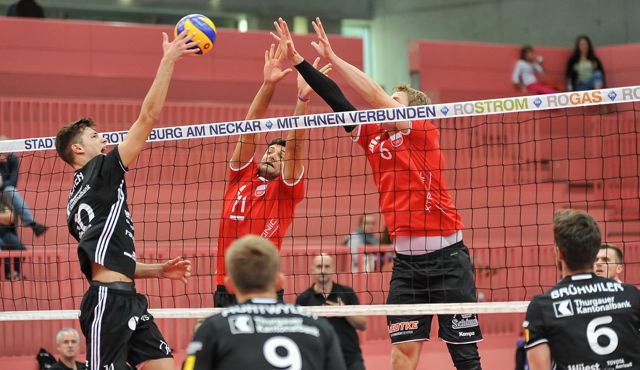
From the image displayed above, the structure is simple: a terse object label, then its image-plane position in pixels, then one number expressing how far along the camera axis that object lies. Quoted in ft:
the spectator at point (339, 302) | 62.77
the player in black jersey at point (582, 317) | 28.99
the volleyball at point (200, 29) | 44.10
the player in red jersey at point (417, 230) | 44.52
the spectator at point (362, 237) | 80.34
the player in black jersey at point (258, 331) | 25.48
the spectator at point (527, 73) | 113.08
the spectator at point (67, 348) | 62.13
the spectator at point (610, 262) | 47.07
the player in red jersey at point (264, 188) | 47.86
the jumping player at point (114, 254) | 37.55
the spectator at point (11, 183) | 72.79
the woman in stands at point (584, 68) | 114.56
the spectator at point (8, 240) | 68.50
